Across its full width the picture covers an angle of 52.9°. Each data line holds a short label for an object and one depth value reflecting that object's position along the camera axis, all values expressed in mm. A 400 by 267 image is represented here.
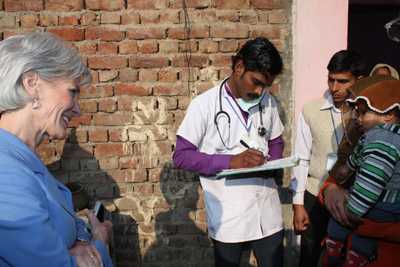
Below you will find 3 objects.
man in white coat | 2402
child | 1731
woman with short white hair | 1123
